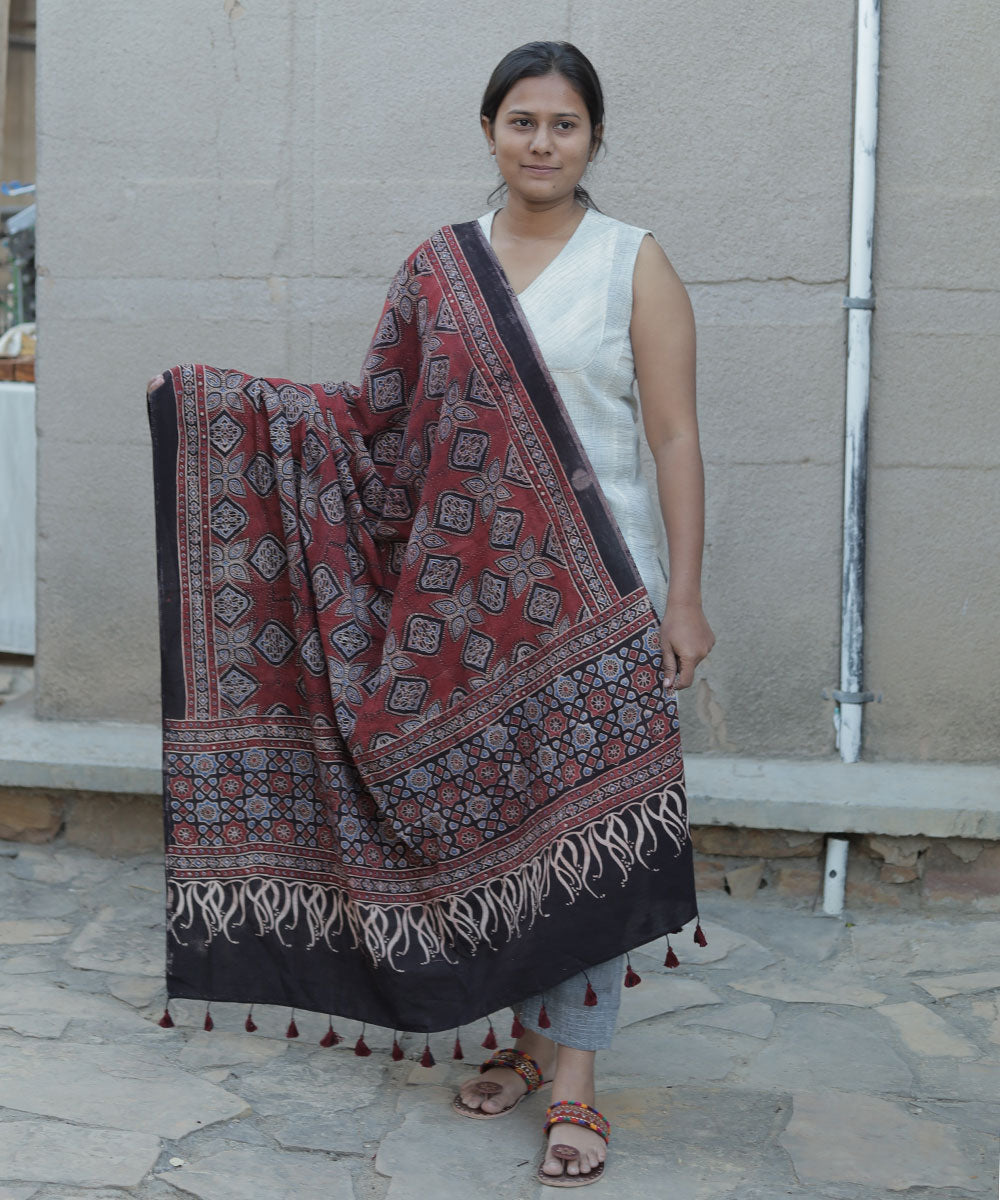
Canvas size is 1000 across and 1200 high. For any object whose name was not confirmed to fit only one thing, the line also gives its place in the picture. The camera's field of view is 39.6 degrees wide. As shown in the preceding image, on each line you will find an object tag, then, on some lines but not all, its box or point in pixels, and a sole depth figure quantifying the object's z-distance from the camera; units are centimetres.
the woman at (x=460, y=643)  234
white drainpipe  351
